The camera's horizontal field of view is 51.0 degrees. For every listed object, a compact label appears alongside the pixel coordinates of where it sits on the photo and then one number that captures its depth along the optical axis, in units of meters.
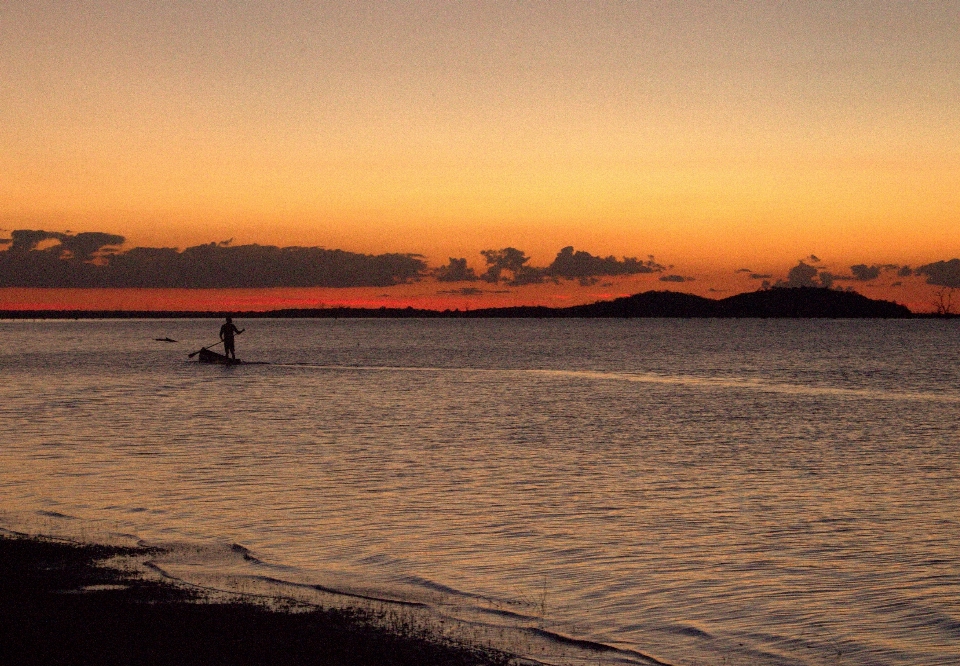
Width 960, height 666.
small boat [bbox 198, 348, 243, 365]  87.26
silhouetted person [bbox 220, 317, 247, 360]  78.93
